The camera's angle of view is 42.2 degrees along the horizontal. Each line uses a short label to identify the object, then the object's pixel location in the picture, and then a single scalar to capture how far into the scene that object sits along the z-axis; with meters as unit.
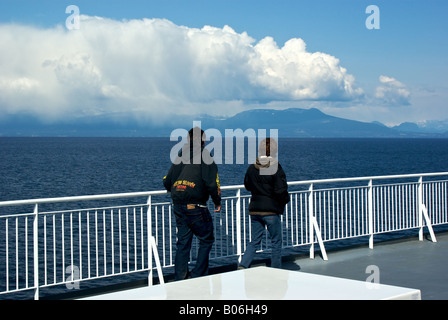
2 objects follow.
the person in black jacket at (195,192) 6.56
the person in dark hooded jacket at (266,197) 7.14
